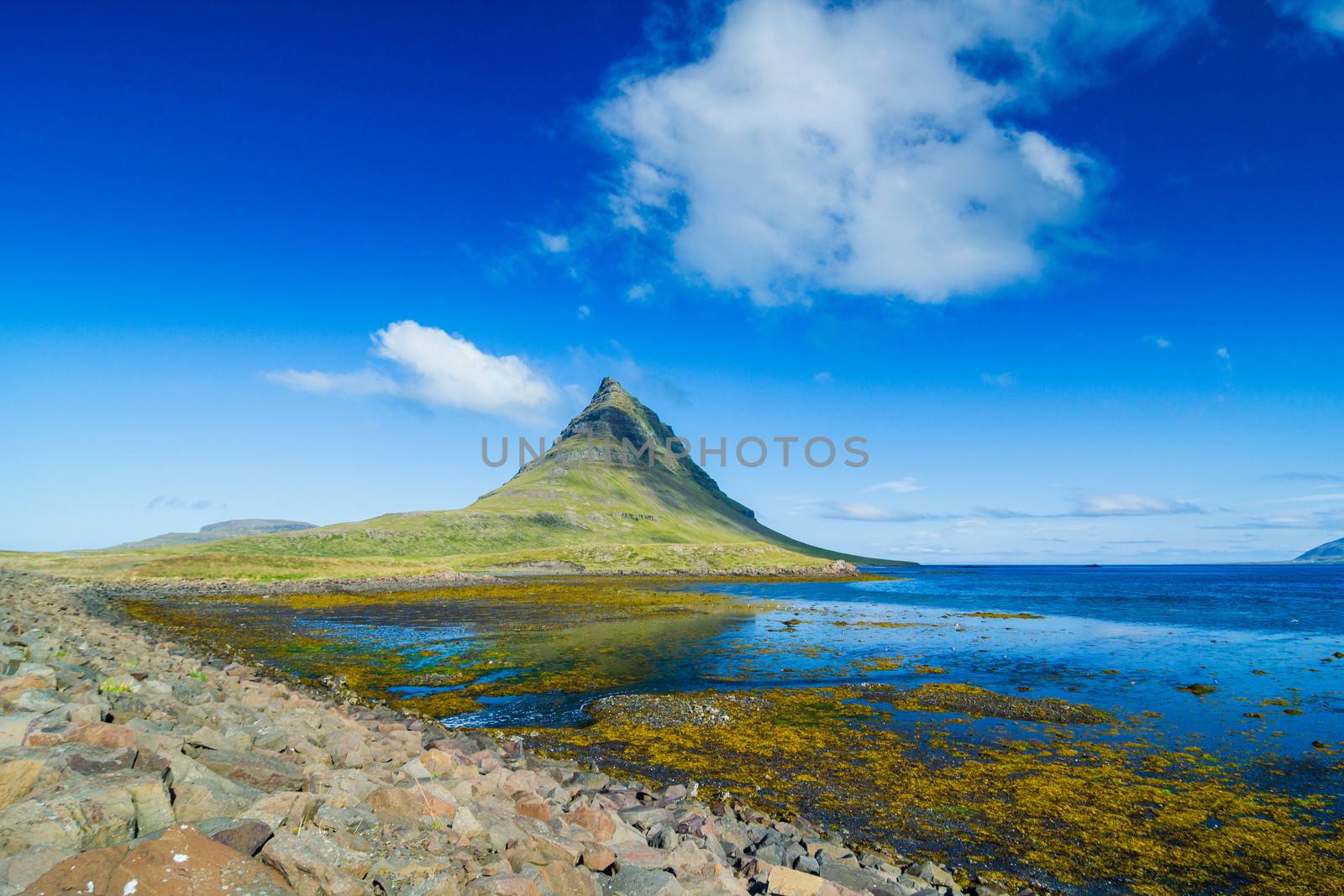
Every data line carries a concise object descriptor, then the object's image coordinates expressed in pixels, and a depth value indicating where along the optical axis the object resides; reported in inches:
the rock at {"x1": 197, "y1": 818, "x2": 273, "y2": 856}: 243.8
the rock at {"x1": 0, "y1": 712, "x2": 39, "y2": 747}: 306.7
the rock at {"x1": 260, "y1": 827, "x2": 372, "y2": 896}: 234.7
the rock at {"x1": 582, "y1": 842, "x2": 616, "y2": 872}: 326.0
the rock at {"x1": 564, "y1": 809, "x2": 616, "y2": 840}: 392.5
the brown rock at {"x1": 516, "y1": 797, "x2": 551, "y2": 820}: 397.8
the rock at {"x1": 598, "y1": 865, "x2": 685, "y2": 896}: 308.3
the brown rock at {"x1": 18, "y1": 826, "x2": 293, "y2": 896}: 201.0
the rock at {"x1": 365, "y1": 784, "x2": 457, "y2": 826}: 312.3
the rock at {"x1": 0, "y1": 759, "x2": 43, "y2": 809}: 246.5
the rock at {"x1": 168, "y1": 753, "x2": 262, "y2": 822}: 268.5
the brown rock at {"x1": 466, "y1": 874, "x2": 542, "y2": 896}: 259.6
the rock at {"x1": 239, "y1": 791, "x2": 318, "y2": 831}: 273.1
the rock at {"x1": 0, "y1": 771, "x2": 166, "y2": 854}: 222.4
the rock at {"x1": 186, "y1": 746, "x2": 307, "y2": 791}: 331.3
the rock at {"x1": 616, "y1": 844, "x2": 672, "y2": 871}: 345.7
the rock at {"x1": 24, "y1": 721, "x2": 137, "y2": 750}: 307.6
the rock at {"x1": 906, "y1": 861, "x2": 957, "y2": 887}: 454.6
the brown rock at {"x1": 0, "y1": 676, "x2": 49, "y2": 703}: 410.9
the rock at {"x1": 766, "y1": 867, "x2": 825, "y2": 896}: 343.9
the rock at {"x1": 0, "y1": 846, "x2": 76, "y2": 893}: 198.5
